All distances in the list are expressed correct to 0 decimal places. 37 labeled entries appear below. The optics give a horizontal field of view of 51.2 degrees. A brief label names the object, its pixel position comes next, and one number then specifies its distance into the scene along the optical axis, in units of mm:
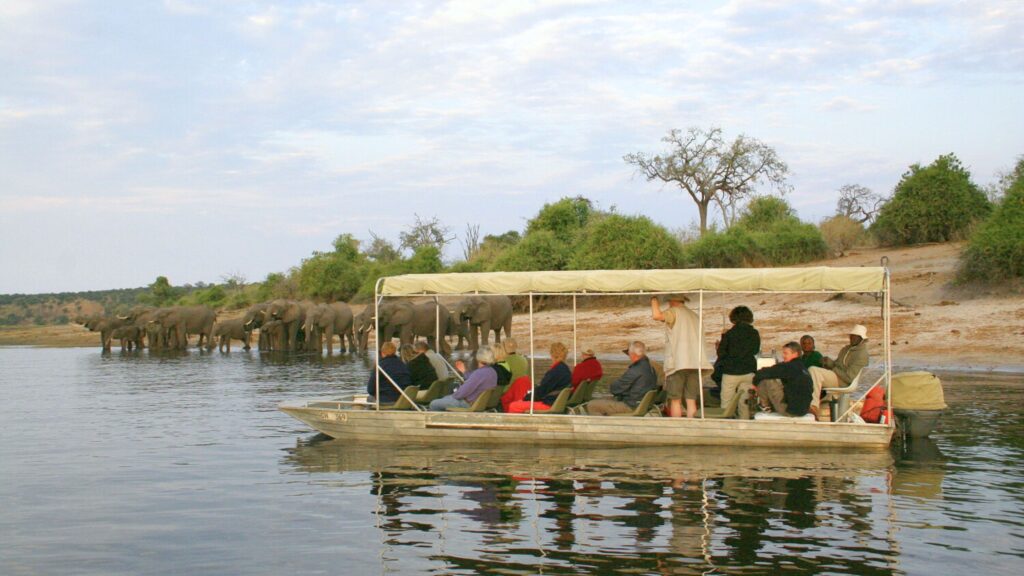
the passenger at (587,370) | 15664
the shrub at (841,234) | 46228
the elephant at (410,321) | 37062
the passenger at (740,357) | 14750
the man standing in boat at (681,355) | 14680
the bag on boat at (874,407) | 14758
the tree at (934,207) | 42719
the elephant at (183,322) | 46250
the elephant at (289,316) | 42188
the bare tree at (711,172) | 63969
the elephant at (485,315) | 37938
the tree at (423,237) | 78312
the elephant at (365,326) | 39906
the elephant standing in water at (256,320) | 43969
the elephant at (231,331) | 44469
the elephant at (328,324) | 41156
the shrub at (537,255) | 50188
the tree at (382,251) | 75375
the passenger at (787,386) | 14359
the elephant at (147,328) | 46281
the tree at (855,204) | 60344
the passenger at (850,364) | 15258
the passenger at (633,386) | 15148
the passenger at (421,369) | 16719
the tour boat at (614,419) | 14367
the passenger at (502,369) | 16031
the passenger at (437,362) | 17003
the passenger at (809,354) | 15844
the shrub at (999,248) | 31250
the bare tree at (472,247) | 71438
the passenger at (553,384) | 15445
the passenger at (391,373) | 16047
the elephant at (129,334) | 46219
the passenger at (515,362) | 16391
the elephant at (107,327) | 46438
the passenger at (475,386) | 15516
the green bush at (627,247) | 44938
